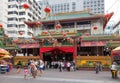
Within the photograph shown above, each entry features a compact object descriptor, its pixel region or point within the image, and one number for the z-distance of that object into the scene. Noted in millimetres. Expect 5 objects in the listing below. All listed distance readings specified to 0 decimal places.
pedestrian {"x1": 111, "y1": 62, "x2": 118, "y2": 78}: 8240
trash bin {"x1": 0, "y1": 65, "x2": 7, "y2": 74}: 9894
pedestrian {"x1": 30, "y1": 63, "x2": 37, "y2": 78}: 7801
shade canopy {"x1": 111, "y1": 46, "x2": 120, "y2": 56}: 8288
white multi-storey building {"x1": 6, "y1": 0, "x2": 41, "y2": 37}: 29282
